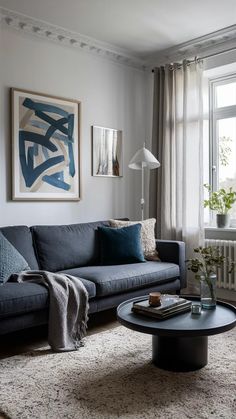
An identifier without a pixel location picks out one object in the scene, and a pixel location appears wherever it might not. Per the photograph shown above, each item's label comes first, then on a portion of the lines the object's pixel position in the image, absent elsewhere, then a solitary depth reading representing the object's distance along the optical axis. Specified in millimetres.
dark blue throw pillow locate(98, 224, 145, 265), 3777
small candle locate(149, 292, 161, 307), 2428
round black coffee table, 2145
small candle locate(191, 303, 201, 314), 2449
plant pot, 4312
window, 4516
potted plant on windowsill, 4297
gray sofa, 2641
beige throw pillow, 4027
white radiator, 4094
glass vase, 2551
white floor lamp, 4219
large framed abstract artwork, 3760
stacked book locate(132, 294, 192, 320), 2342
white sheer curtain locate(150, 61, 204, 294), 4402
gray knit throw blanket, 2762
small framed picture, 4469
